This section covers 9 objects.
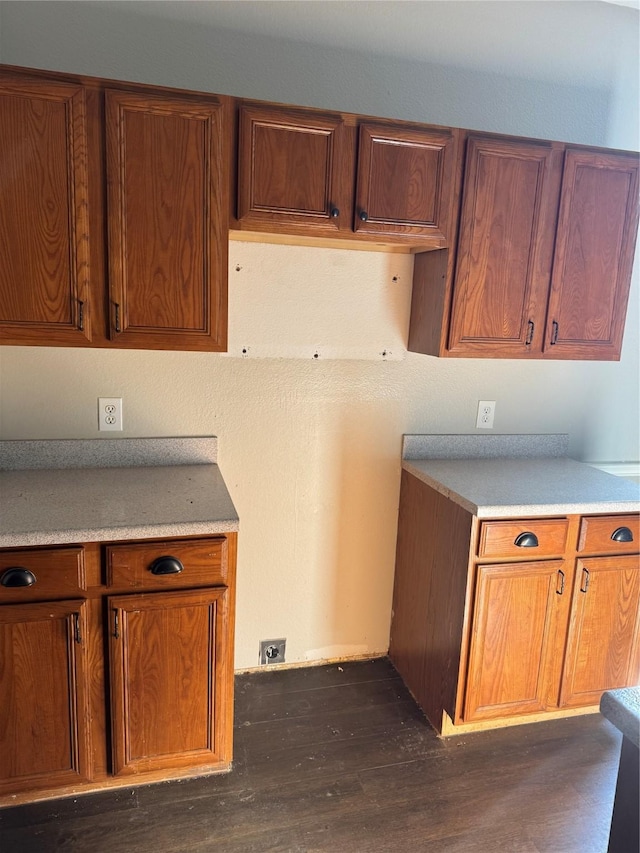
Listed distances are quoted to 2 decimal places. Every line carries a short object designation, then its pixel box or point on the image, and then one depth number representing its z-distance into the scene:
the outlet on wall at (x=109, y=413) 2.07
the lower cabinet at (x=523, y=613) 1.97
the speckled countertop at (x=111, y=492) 1.58
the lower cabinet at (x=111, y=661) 1.61
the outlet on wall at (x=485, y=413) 2.49
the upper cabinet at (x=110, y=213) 1.63
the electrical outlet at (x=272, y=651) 2.44
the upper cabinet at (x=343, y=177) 1.76
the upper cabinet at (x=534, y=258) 2.00
